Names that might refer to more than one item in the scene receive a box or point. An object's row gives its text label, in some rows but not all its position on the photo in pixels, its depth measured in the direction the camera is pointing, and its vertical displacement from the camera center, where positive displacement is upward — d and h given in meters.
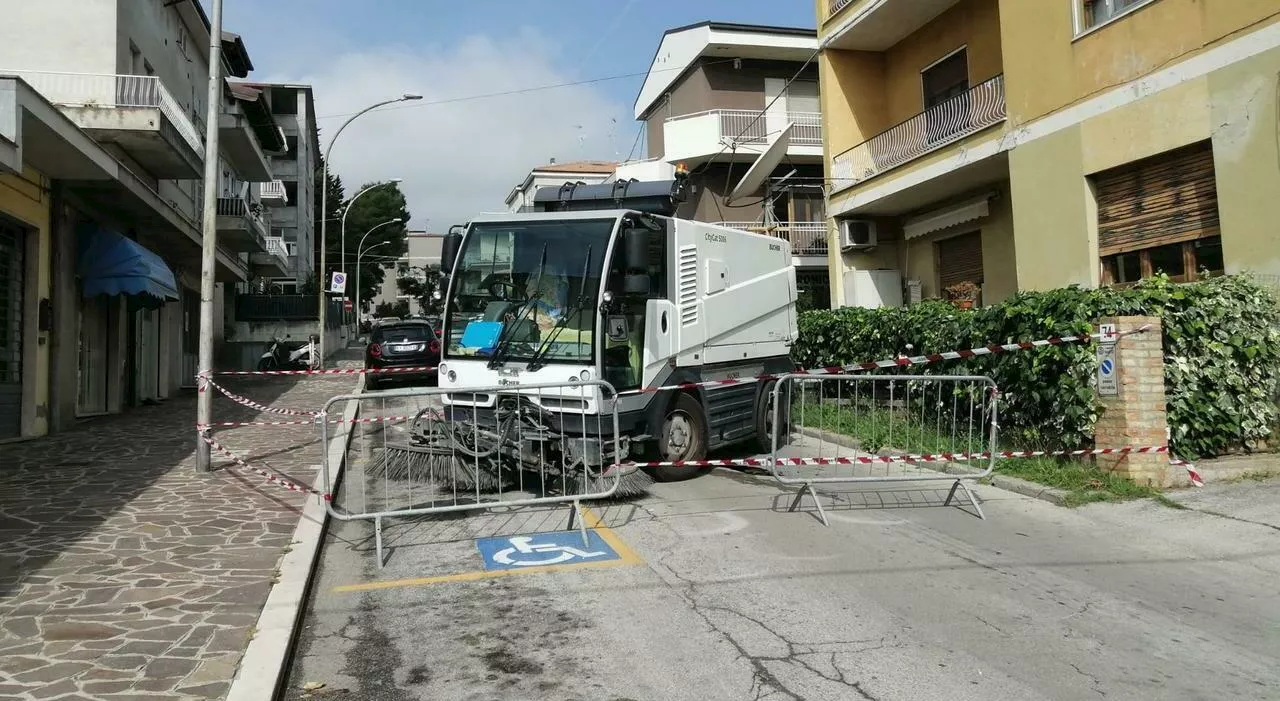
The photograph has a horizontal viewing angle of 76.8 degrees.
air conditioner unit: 18.55 +3.25
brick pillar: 7.39 -0.30
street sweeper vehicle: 7.18 +0.41
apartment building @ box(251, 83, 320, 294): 51.19 +13.96
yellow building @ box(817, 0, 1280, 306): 9.69 +3.63
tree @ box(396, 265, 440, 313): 73.38 +9.87
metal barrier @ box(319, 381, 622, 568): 6.99 -0.56
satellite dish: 21.70 +5.92
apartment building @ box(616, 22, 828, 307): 26.19 +8.10
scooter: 23.02 +1.06
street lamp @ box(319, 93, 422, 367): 22.25 +6.75
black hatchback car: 18.53 +0.96
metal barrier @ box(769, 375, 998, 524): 7.58 -0.75
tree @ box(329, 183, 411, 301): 54.59 +11.00
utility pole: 9.25 +2.27
